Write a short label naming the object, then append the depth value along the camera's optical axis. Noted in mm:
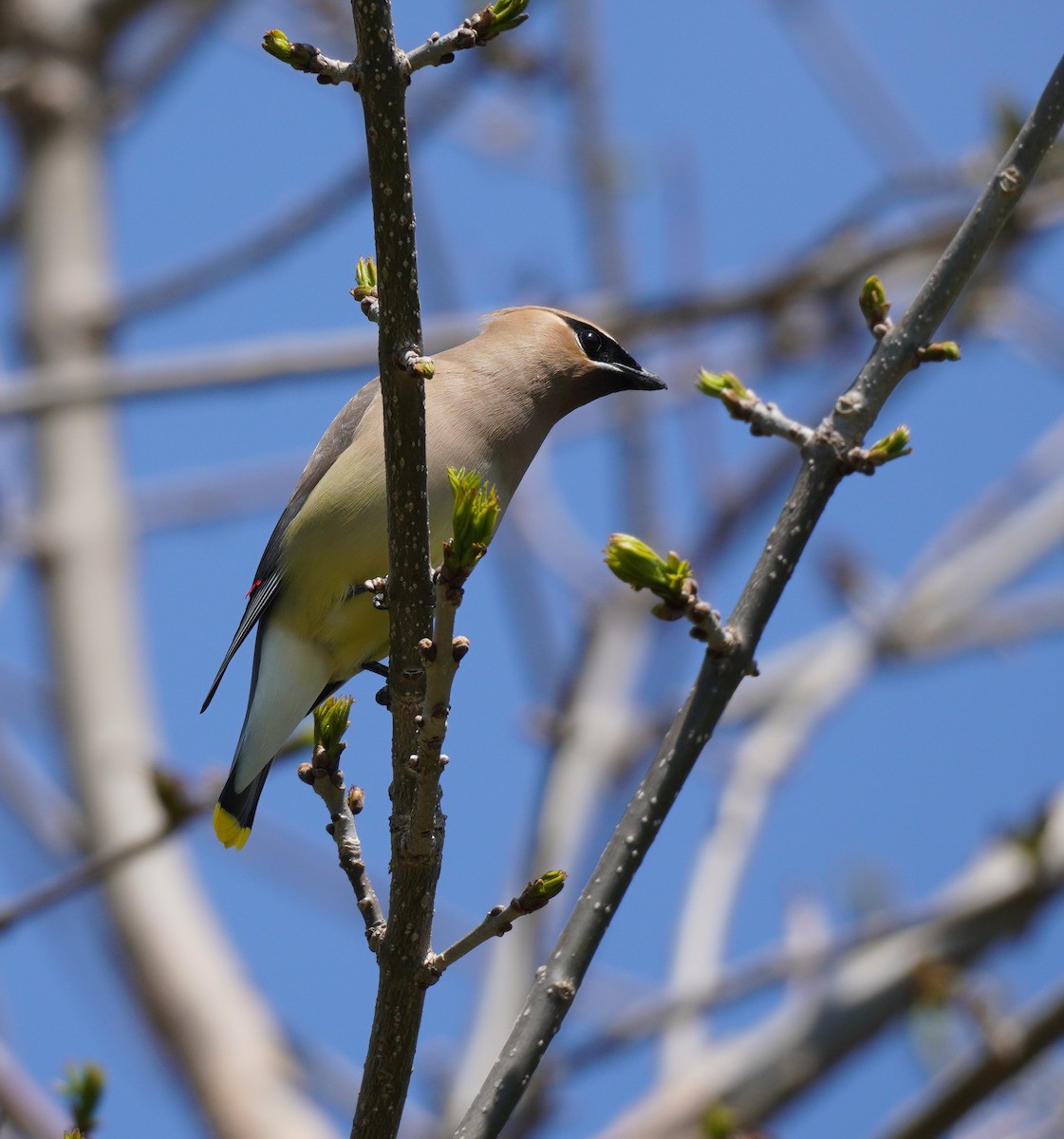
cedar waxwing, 8055
